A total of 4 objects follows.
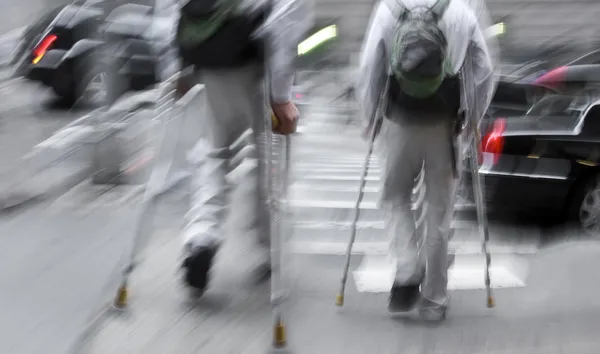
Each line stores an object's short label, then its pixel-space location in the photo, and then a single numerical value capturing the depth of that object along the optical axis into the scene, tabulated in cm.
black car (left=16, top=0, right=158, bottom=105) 1225
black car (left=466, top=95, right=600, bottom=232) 701
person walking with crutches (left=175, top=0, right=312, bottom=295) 494
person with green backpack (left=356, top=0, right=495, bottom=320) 466
